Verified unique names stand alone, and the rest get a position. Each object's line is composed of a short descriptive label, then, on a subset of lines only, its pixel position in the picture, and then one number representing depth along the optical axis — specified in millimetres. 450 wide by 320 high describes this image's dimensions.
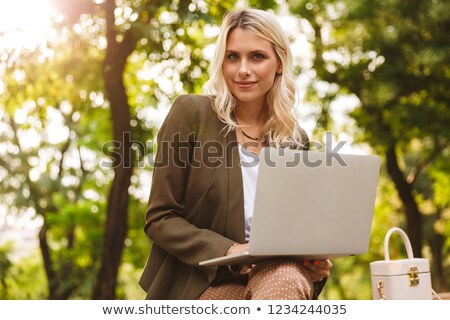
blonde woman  2350
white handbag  2570
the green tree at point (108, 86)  7773
